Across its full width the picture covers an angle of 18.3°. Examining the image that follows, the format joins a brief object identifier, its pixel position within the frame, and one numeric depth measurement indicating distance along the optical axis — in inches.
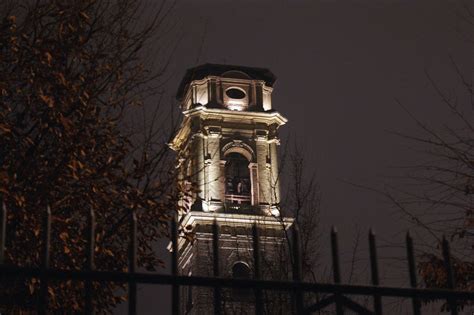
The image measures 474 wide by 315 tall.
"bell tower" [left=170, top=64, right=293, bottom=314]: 3609.2
